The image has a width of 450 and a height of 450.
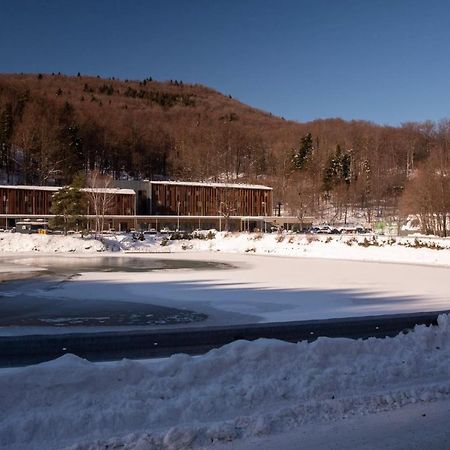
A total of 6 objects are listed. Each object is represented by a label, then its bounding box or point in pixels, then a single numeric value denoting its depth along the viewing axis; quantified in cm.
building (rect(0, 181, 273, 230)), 7312
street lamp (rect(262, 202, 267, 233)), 8956
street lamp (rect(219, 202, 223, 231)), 8056
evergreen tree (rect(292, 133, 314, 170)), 12062
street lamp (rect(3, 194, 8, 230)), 7169
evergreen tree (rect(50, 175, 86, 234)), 5300
